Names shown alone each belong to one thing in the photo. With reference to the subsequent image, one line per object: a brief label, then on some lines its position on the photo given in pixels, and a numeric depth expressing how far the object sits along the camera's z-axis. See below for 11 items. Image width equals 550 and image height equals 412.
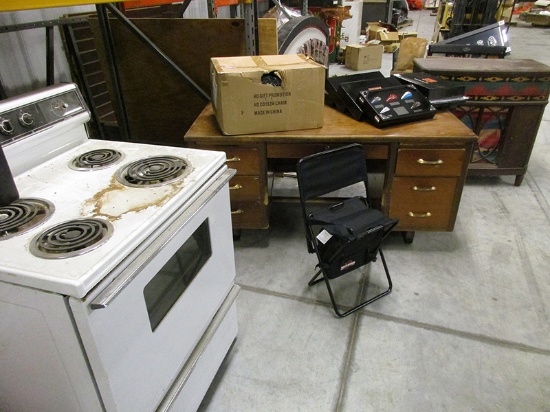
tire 3.71
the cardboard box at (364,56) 5.41
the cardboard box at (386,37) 6.40
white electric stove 0.80
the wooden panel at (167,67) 2.51
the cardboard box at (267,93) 1.79
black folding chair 1.75
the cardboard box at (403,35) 6.45
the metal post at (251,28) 2.46
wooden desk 1.92
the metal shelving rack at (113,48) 2.26
